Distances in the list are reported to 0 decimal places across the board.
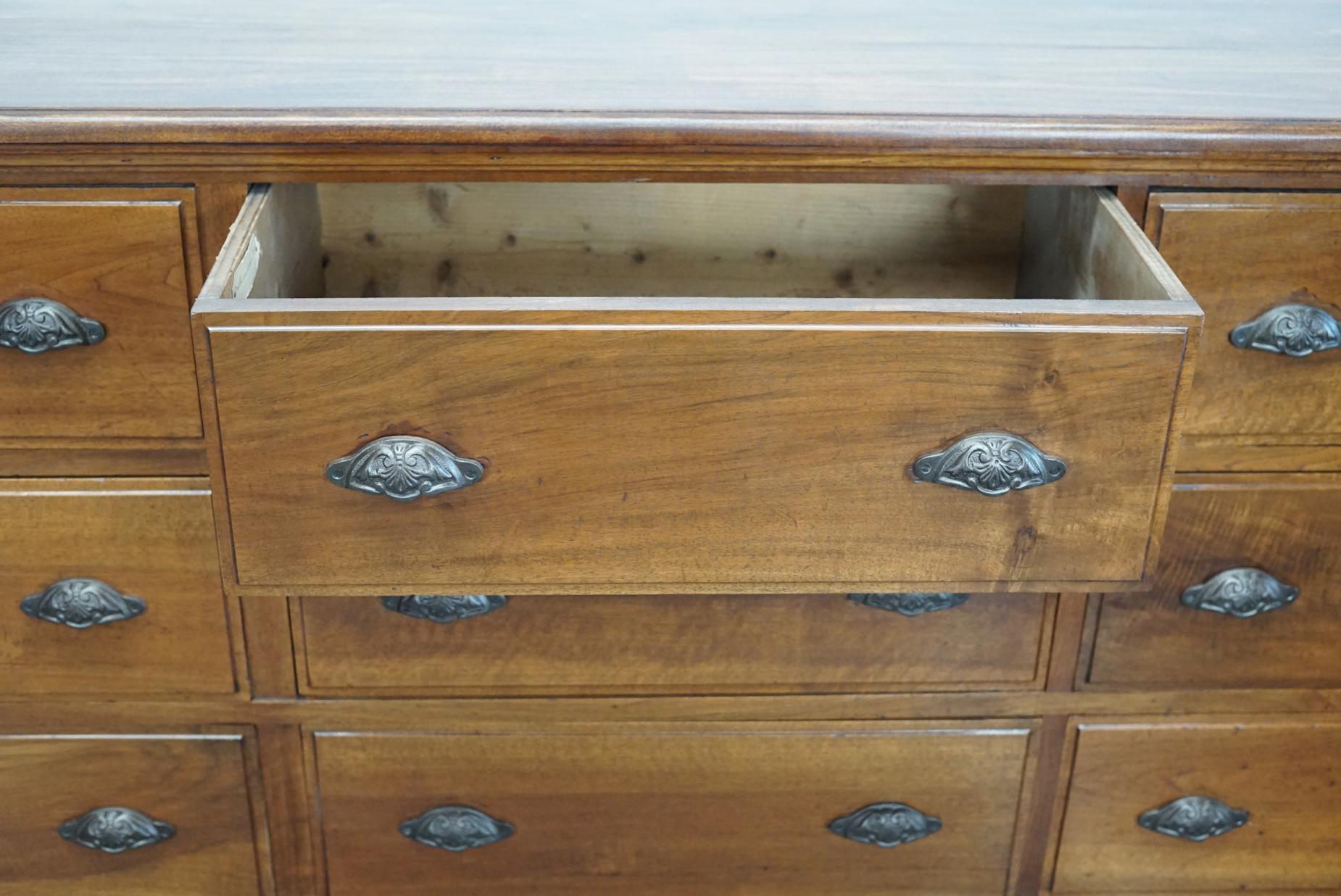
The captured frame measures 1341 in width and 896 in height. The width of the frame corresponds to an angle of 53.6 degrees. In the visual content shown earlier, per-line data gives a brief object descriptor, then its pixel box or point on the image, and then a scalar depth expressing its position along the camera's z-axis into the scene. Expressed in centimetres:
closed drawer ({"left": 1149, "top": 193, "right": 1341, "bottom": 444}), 84
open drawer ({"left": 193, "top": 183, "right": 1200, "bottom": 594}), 70
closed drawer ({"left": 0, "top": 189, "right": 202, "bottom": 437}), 82
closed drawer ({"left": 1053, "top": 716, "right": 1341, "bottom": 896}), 103
